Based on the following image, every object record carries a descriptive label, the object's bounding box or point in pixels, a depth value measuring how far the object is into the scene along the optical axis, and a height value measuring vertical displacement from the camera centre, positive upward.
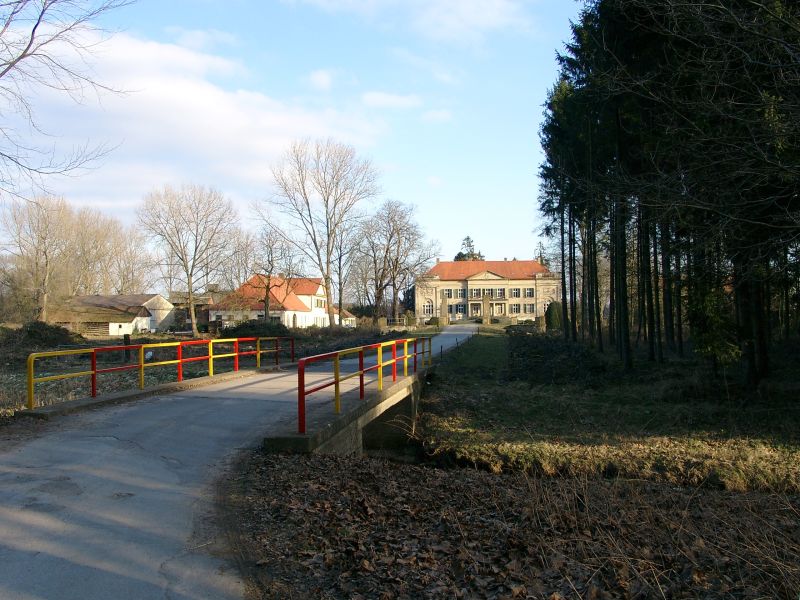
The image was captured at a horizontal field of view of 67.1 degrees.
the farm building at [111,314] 62.78 +0.82
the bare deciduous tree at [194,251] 61.38 +7.13
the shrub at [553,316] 58.81 -0.89
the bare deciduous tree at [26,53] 8.98 +4.06
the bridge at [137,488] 4.17 -1.69
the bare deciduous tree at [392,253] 66.25 +6.49
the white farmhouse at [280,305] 65.94 +1.44
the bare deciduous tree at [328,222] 56.94 +8.74
